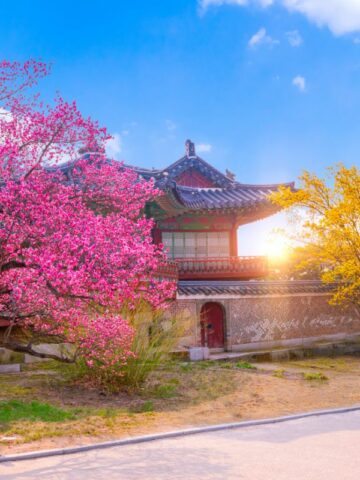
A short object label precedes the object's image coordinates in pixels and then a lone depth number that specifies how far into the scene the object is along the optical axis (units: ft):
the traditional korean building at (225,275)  66.95
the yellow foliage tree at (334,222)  64.59
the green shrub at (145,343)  36.14
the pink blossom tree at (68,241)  26.14
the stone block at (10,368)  44.27
